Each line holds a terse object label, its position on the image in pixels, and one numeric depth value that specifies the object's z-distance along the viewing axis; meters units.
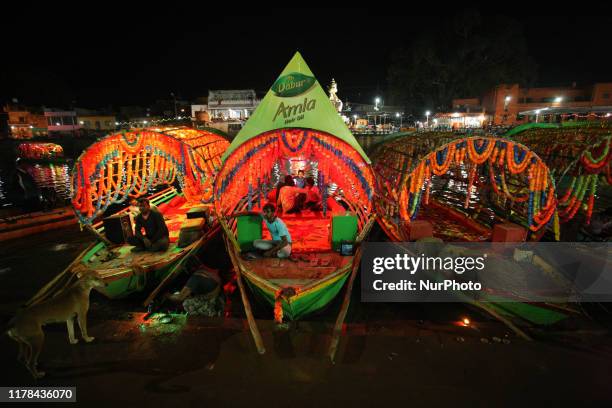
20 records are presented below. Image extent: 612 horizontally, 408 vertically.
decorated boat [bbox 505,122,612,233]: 9.07
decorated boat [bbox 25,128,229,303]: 6.79
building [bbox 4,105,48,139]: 44.81
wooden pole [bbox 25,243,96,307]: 6.60
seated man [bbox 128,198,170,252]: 7.35
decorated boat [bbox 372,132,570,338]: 6.12
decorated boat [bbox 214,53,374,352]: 5.97
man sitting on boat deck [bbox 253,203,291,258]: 6.76
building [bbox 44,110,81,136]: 47.82
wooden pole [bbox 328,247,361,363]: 5.07
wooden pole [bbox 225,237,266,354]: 5.18
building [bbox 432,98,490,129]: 40.81
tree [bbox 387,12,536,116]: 42.84
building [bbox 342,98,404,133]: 44.75
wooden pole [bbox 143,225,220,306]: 6.84
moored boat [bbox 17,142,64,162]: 30.76
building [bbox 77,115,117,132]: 51.28
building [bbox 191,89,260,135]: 44.97
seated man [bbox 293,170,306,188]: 11.59
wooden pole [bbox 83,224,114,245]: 7.86
